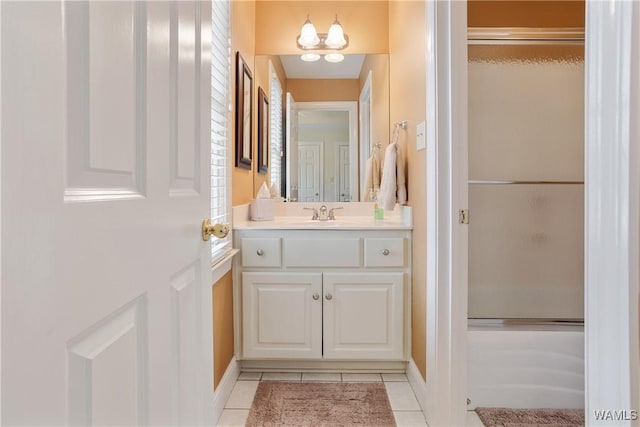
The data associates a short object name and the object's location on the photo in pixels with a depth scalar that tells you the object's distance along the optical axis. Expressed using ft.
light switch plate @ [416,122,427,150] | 5.86
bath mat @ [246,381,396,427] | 5.76
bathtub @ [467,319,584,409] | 6.20
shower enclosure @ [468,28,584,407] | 7.91
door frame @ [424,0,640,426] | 2.39
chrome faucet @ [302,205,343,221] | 8.92
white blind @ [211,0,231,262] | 5.74
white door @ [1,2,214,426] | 1.27
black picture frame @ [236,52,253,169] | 6.86
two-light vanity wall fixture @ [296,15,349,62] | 8.90
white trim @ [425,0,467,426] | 5.12
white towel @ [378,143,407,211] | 7.15
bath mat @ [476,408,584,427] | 5.77
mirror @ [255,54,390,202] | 9.27
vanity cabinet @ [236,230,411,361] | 6.97
